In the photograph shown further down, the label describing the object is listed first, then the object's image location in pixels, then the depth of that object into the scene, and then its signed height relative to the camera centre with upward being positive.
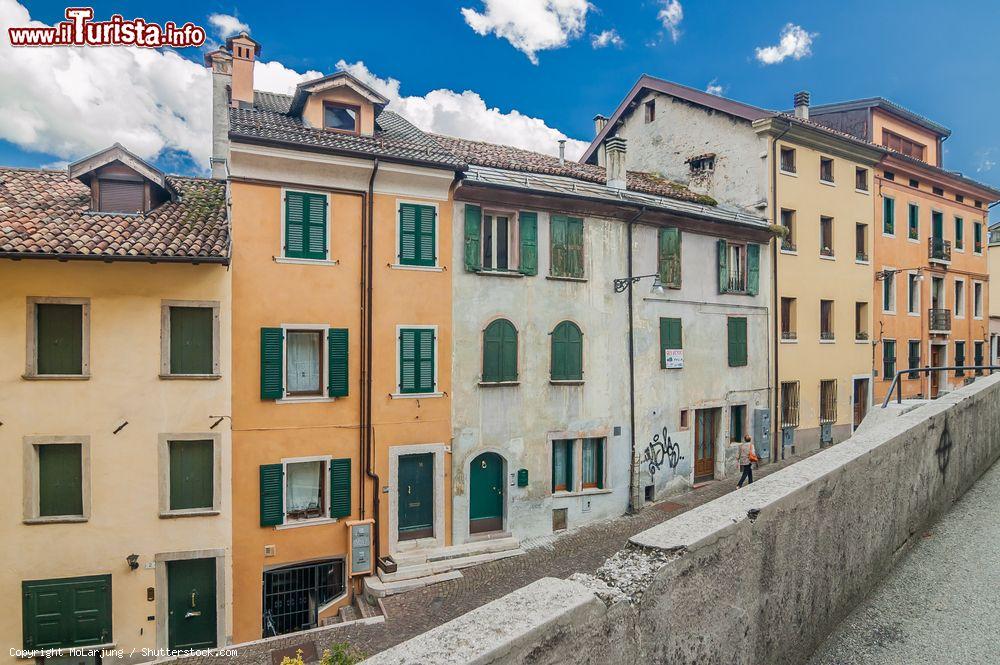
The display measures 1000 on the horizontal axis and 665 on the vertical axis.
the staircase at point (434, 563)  13.88 -5.97
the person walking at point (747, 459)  18.20 -4.18
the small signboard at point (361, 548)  14.19 -5.41
